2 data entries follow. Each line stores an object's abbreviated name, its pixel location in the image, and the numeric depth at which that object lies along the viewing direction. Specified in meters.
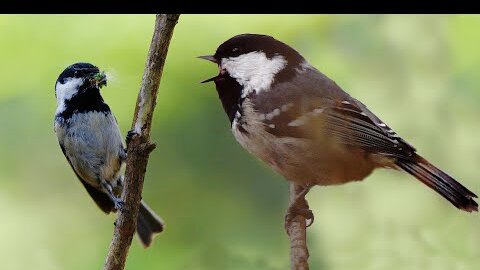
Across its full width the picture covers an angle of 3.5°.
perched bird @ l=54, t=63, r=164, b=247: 2.73
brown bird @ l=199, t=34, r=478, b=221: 2.68
